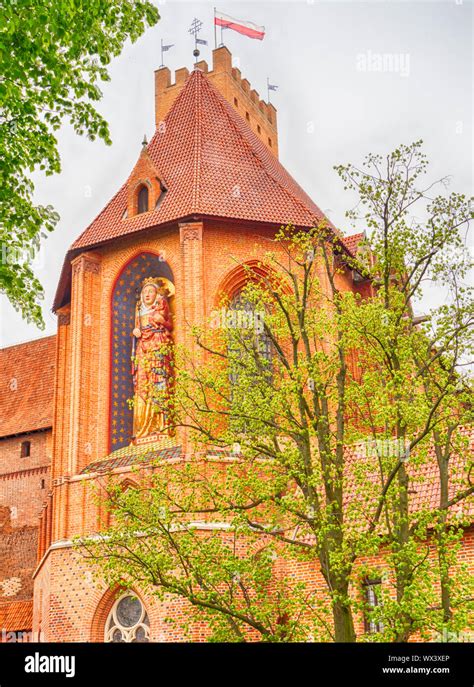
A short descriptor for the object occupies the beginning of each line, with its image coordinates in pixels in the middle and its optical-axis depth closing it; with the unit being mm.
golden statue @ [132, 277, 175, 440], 20000
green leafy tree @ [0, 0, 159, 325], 9938
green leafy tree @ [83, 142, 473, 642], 11484
